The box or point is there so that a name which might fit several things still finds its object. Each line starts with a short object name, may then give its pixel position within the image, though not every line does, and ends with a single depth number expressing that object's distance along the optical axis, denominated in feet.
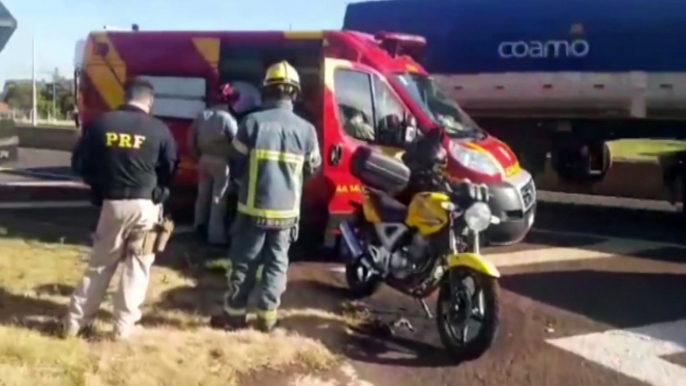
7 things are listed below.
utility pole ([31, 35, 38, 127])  127.65
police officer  22.47
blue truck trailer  46.68
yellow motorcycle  23.48
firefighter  23.86
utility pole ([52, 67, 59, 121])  169.37
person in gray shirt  34.27
